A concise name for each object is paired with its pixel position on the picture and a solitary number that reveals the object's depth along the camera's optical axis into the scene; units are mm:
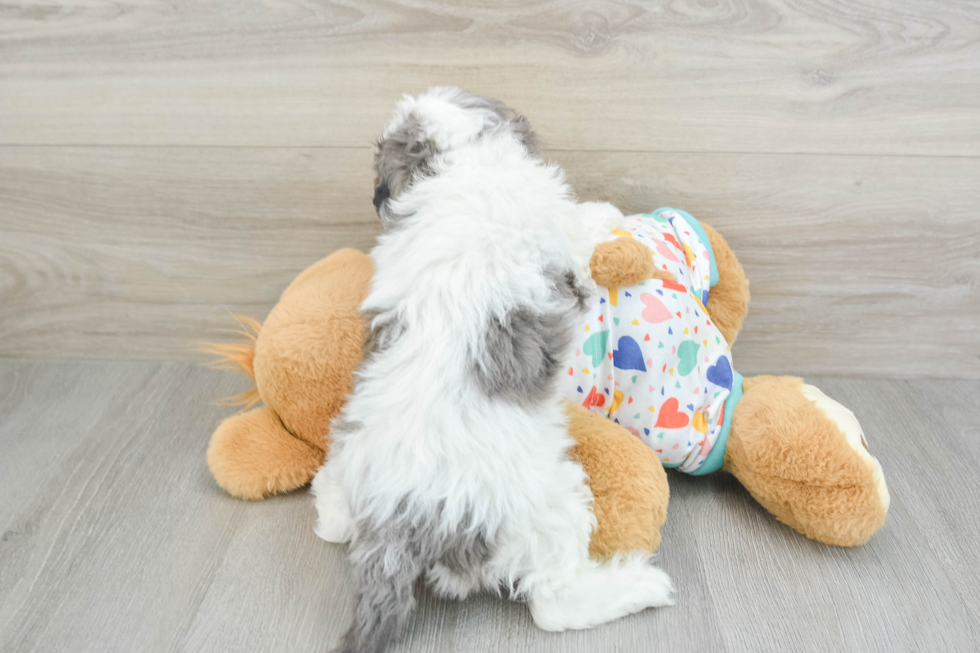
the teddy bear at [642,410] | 787
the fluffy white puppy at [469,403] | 658
